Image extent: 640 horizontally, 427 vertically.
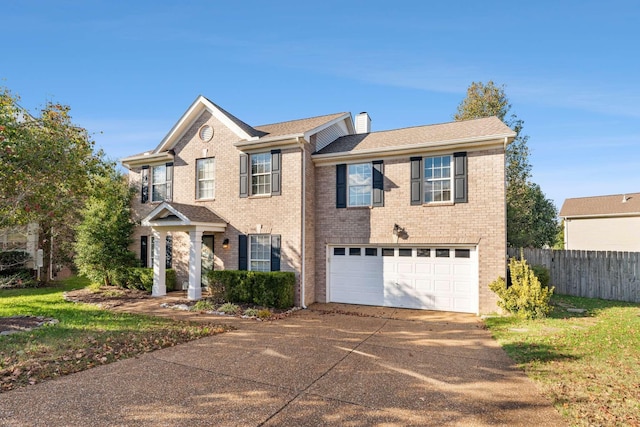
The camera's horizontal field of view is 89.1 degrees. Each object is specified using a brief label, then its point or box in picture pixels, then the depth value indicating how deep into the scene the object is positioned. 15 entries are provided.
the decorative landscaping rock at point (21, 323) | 8.12
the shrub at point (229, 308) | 10.66
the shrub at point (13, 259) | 16.55
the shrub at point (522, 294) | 9.41
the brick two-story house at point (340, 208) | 10.62
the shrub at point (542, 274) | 11.66
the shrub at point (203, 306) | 10.99
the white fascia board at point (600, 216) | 23.08
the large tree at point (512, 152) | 22.09
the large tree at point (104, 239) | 14.64
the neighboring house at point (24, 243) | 17.27
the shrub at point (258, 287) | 11.22
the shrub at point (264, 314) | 10.09
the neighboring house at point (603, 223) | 23.20
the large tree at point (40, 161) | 8.31
